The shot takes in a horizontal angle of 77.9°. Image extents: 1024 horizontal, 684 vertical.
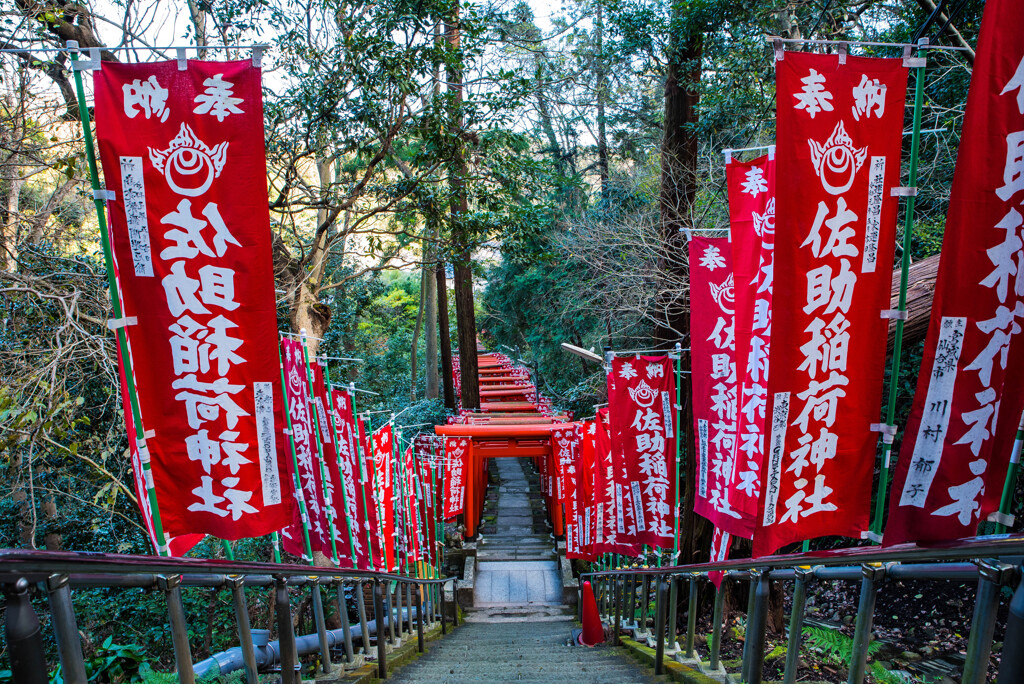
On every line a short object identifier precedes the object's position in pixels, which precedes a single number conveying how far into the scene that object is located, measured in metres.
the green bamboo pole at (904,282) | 3.23
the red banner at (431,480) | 12.41
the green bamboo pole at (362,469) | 7.27
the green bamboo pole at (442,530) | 13.95
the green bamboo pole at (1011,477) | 2.59
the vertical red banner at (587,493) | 10.83
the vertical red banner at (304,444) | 6.42
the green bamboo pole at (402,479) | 9.77
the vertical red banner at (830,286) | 3.19
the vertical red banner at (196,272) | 3.21
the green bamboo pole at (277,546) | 4.16
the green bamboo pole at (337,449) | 6.73
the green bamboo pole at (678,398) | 7.23
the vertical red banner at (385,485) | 8.20
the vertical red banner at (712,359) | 5.70
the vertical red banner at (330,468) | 6.71
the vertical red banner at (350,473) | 7.06
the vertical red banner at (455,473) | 14.00
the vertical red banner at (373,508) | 7.51
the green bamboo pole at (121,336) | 3.16
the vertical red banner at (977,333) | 2.41
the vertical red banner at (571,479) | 12.28
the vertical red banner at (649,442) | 7.42
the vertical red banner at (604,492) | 9.13
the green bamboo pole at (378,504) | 7.93
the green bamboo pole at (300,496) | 3.84
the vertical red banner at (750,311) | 4.70
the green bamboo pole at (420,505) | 11.08
